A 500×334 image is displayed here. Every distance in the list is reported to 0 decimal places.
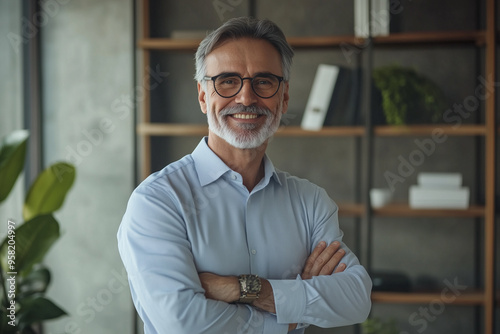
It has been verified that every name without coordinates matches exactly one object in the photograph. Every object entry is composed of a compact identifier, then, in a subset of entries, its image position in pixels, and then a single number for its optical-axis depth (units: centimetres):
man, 125
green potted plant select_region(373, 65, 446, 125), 294
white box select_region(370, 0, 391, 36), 296
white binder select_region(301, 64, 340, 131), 300
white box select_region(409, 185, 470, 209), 295
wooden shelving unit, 288
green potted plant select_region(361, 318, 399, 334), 297
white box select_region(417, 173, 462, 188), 296
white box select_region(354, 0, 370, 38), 295
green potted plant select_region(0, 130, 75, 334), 225
